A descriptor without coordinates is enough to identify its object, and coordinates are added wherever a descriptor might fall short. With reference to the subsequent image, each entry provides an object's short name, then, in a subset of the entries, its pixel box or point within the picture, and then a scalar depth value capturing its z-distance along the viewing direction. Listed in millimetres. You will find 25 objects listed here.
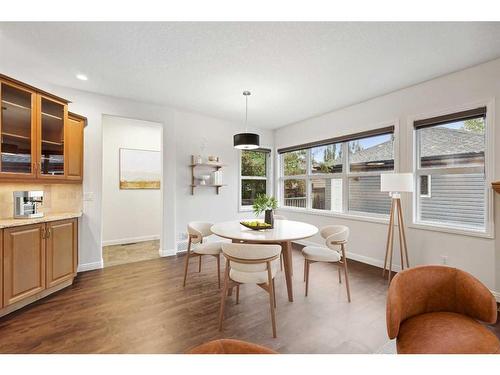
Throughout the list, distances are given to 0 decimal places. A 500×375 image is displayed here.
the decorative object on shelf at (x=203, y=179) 4512
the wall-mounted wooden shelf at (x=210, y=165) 4426
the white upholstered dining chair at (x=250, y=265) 1909
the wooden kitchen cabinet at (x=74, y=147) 3030
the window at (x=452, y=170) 2674
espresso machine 2447
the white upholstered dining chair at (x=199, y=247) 2764
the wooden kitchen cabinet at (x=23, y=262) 2154
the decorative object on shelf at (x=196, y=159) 4371
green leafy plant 2832
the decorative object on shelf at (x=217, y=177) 4570
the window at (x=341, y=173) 3670
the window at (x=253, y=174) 5305
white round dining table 2232
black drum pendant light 3053
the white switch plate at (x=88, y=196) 3410
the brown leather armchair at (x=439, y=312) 1232
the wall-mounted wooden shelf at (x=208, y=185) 4429
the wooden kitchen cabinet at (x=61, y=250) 2569
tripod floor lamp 2795
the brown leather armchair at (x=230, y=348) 950
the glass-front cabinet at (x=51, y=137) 2633
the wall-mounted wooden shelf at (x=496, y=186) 2258
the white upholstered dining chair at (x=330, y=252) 2533
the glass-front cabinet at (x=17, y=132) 2303
